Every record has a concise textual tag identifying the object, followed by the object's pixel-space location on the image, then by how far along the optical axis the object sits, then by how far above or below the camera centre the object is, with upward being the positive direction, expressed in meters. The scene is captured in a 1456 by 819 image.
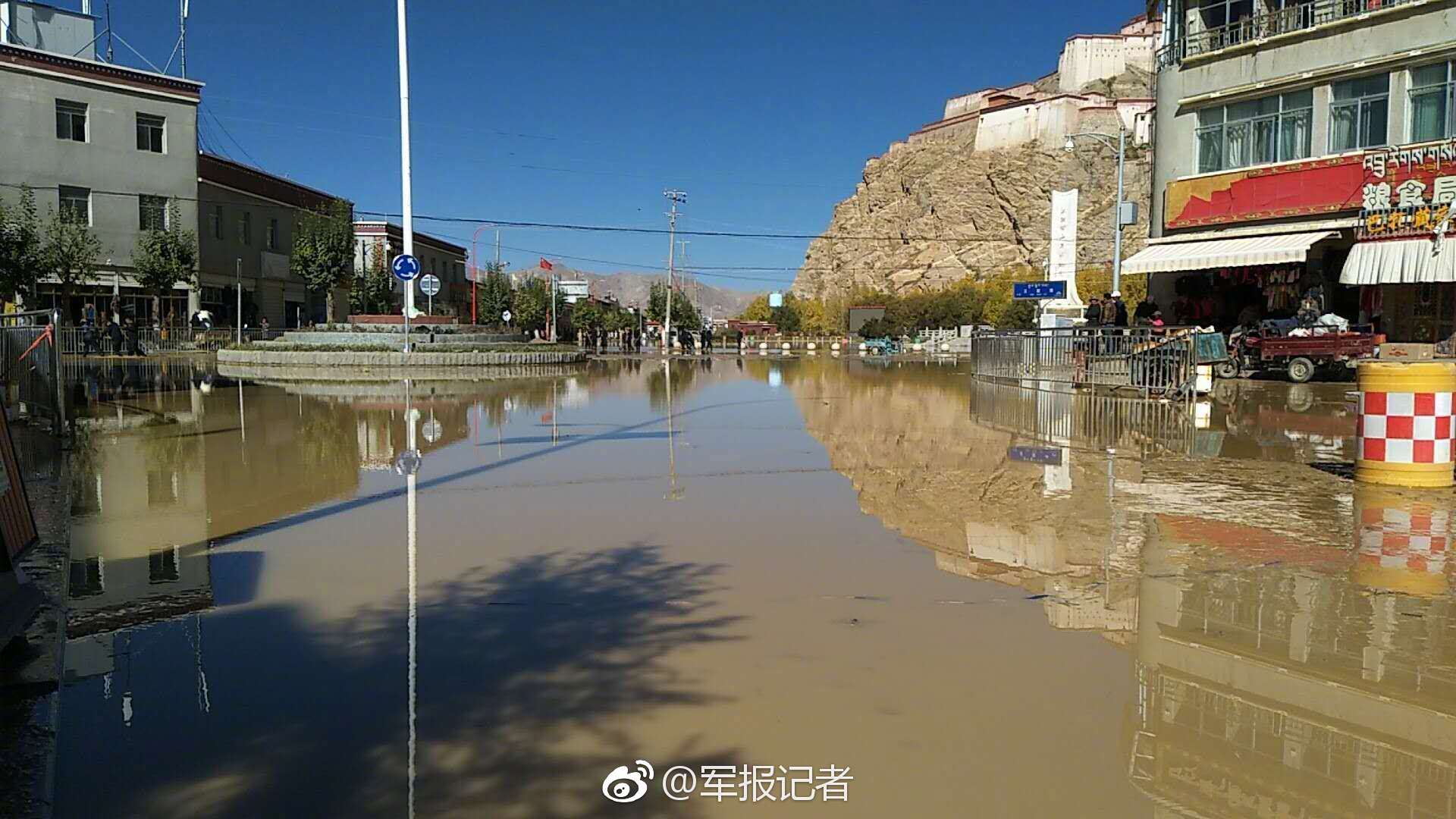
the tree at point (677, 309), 96.25 +3.51
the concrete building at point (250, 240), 48.12 +5.10
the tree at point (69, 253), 35.47 +3.17
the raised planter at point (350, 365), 28.05 -0.68
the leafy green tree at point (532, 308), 71.62 +2.56
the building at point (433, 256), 72.31 +6.64
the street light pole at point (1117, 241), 32.28 +3.41
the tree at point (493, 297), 74.12 +3.44
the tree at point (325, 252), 48.16 +4.35
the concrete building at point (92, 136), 40.50 +8.58
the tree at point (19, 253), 30.78 +2.72
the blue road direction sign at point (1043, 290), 33.38 +1.88
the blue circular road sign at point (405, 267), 25.56 +1.91
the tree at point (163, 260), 40.84 +3.32
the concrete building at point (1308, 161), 22.55 +4.62
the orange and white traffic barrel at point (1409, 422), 8.37 -0.61
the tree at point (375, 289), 57.66 +3.30
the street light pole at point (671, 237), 63.28 +7.63
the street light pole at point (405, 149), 27.42 +5.44
